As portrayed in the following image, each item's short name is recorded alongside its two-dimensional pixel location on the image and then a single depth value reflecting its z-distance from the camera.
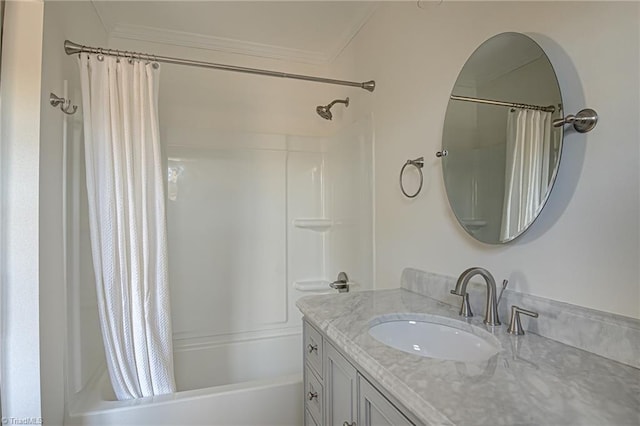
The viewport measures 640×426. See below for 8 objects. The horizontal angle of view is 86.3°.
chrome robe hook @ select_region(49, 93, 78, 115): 1.41
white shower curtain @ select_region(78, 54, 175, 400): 1.57
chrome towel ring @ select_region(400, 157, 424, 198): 1.55
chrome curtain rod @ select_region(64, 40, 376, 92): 1.54
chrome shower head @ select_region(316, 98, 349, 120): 2.36
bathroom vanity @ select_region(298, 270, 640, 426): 0.57
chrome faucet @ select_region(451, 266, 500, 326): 1.04
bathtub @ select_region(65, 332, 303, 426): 1.52
